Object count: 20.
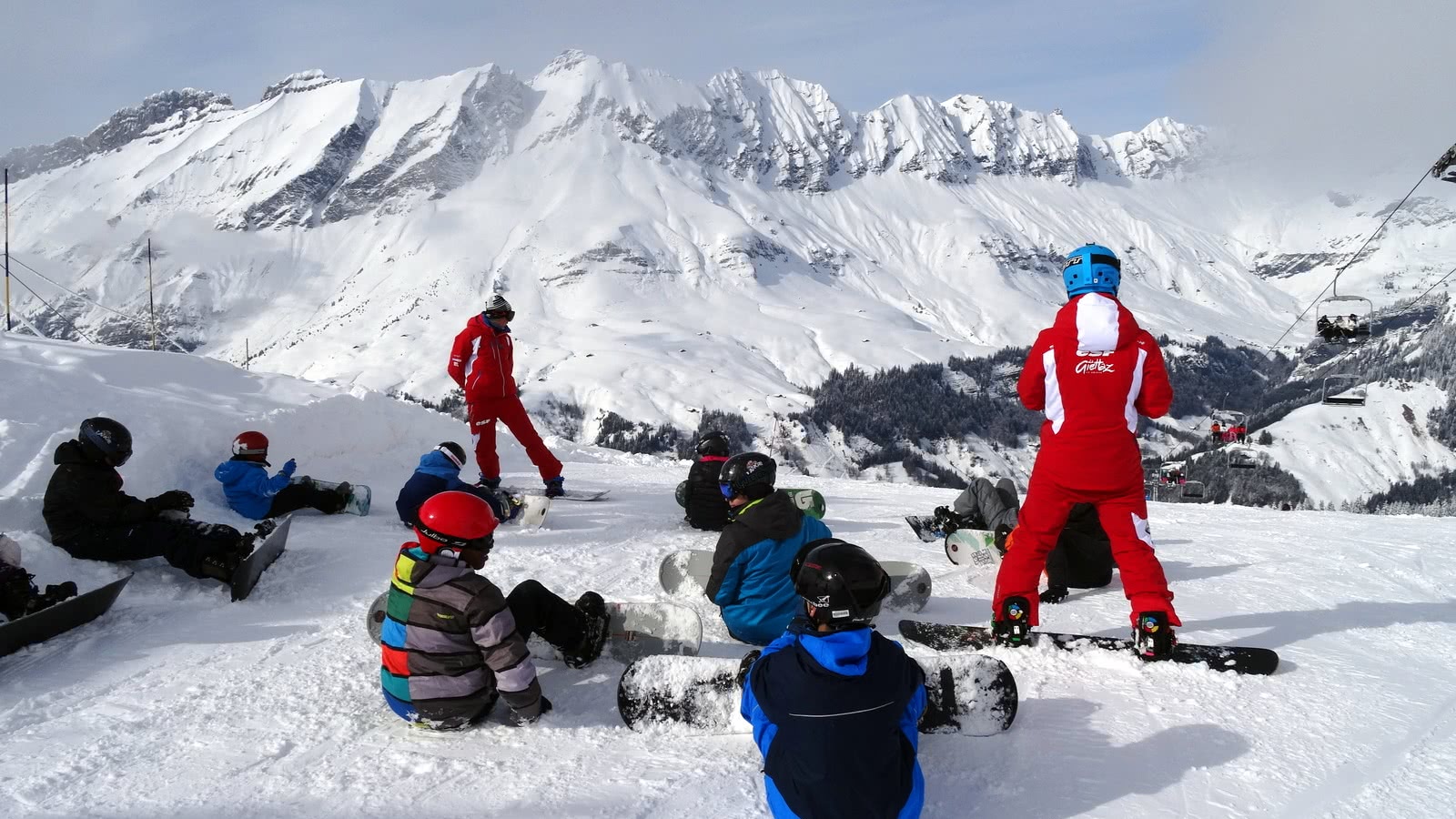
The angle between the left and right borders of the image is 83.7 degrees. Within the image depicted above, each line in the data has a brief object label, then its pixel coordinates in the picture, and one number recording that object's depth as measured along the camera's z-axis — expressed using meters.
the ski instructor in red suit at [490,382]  7.86
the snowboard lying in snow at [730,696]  3.32
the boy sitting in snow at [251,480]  6.91
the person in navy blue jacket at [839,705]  2.51
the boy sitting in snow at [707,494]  7.54
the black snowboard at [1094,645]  3.93
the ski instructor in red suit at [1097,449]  4.00
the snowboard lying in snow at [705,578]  5.07
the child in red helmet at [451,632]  3.23
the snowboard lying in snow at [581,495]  8.87
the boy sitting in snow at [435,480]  6.84
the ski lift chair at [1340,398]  22.27
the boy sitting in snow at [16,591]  4.20
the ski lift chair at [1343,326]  21.69
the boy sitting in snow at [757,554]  4.11
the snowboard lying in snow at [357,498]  7.56
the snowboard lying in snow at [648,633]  4.10
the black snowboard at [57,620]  4.00
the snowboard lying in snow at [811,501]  6.88
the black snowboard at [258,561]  5.04
